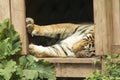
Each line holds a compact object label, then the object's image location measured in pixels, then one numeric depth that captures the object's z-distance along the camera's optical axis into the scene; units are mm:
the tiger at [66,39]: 10898
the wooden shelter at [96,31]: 10336
